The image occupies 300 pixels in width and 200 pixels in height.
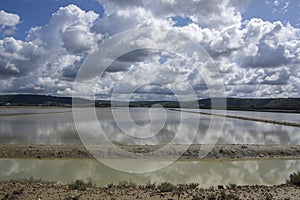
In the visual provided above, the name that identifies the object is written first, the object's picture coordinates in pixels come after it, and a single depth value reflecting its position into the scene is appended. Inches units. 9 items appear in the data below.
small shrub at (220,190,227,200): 267.0
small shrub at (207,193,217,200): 264.0
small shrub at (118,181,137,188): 307.9
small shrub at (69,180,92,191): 288.5
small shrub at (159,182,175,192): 290.2
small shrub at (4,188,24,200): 252.7
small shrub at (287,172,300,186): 334.9
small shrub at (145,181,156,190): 302.7
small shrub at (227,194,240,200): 262.8
